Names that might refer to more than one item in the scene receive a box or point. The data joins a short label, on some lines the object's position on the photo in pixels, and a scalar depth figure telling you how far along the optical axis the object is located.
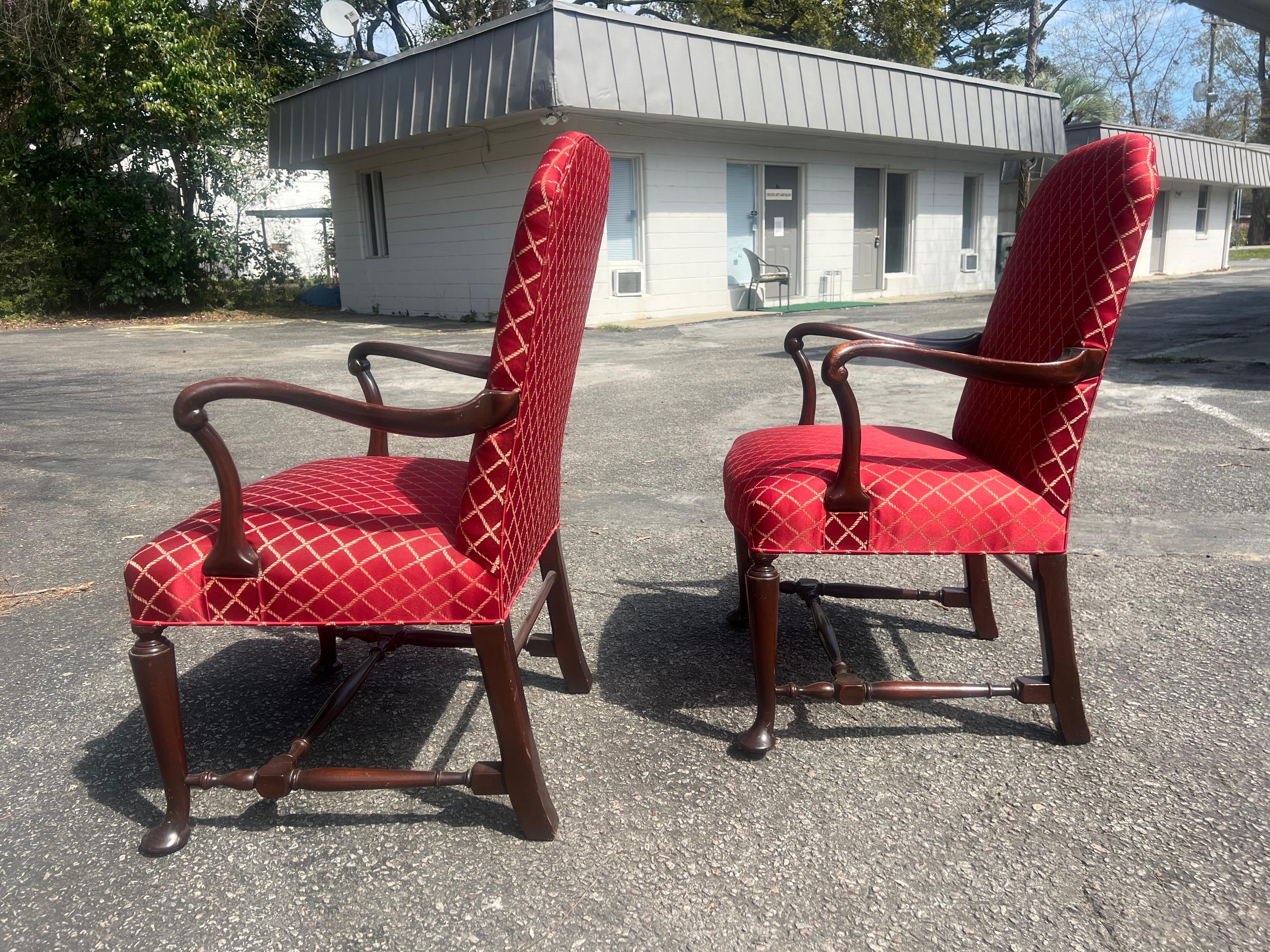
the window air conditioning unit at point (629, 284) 12.02
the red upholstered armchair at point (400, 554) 1.52
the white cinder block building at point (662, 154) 10.48
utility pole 40.09
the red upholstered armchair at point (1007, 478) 1.81
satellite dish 12.57
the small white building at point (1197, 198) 20.09
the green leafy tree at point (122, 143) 12.91
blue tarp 16.39
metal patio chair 13.28
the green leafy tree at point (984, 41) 33.44
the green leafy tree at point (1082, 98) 26.70
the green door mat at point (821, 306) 13.36
